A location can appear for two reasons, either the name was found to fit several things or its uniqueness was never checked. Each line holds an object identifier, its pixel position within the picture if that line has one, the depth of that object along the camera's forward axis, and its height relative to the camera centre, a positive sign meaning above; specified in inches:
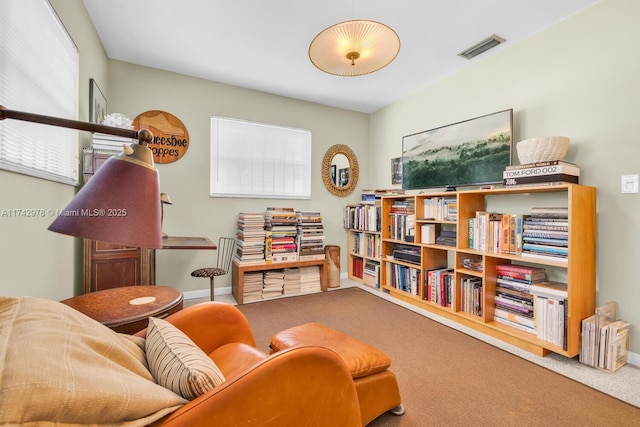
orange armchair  29.3 -20.8
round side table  50.3 -18.3
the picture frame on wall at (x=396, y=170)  155.7 +24.2
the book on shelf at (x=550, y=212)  80.8 +0.9
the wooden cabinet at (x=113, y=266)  85.6 -16.7
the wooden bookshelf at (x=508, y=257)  78.0 -14.6
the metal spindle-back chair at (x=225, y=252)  139.7 -19.0
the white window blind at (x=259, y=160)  139.6 +27.9
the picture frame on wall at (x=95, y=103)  93.4 +37.8
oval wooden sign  123.8 +35.5
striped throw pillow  31.4 -18.0
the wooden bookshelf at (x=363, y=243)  151.9 -16.1
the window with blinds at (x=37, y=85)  48.5 +26.3
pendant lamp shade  67.6 +42.4
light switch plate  78.0 +8.8
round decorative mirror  166.7 +26.3
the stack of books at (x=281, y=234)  136.6 -10.1
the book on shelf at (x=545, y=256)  80.2 -12.1
